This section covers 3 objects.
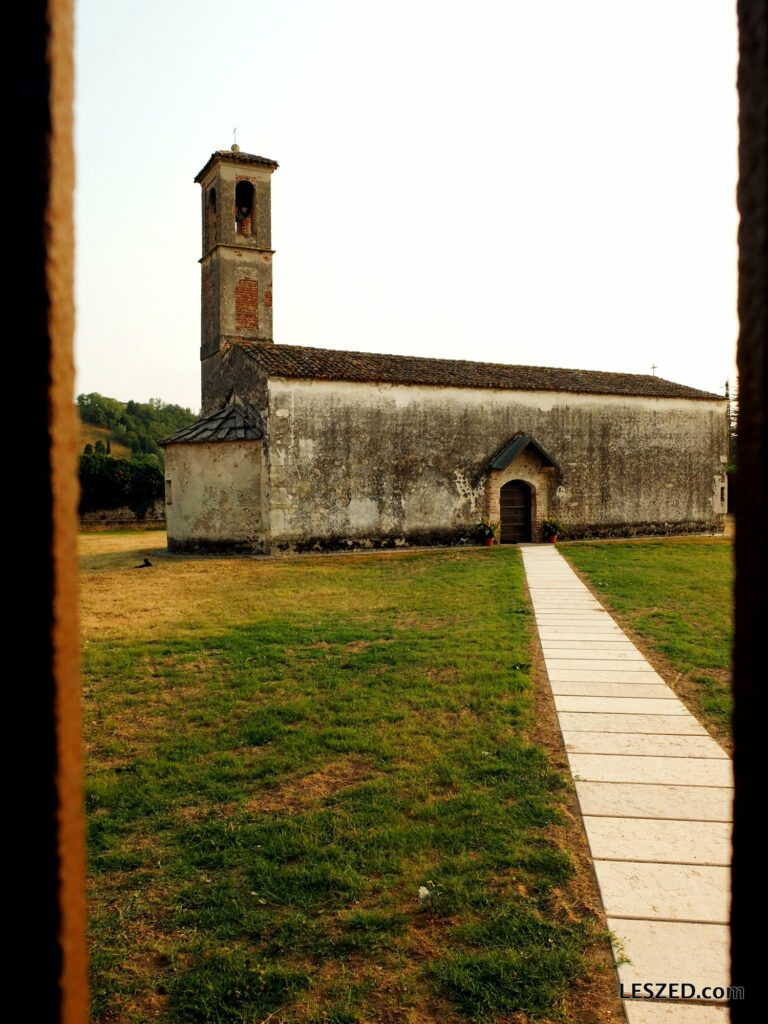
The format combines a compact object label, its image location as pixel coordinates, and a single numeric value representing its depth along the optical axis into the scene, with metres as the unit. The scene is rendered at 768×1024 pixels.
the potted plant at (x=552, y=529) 21.97
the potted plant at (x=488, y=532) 20.69
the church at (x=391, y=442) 18.48
